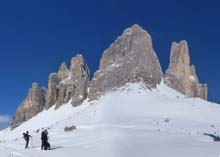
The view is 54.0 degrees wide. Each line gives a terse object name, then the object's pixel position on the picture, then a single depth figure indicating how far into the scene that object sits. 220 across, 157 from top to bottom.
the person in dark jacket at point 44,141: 15.04
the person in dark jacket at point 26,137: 16.87
